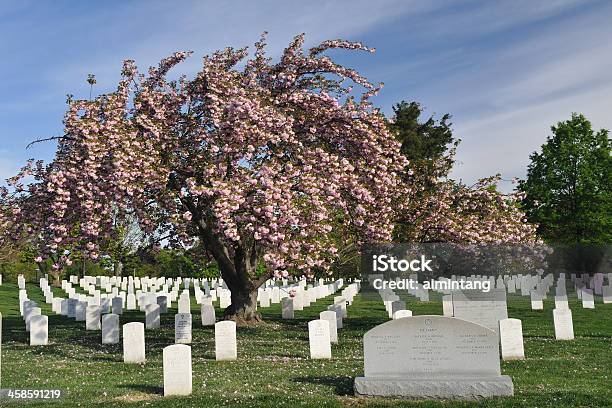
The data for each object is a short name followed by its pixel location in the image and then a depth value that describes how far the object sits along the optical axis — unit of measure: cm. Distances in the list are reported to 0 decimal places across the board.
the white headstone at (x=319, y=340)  1619
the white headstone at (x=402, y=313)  1672
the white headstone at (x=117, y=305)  2778
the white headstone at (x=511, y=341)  1584
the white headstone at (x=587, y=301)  2969
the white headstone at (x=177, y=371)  1186
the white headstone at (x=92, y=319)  2298
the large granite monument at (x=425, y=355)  1145
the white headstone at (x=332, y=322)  1878
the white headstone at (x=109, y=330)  1939
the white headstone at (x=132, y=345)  1619
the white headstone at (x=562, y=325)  1938
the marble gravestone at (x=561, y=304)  2158
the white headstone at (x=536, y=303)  2892
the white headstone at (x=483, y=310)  1836
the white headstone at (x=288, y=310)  2655
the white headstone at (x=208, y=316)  2350
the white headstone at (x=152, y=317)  2307
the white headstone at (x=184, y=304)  2495
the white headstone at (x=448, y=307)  2488
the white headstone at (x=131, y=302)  3281
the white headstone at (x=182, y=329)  1920
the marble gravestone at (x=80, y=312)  2655
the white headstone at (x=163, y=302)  2888
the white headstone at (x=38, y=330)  1978
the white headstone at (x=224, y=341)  1625
